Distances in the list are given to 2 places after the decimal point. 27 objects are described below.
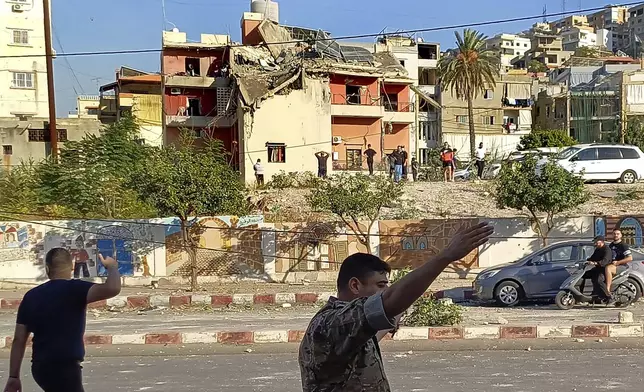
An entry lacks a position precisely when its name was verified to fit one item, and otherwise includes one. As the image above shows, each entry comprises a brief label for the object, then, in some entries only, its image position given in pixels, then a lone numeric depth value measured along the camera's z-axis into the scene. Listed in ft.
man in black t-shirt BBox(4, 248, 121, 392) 15.08
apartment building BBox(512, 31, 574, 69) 386.93
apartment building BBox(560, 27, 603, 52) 504.14
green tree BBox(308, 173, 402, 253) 68.49
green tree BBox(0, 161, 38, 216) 79.51
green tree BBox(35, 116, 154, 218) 78.23
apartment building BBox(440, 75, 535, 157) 213.87
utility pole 93.40
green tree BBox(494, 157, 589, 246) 68.49
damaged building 133.80
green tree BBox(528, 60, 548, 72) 347.36
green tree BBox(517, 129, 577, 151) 178.50
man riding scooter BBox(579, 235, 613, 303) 46.85
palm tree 168.55
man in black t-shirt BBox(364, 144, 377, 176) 120.55
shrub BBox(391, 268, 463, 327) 40.72
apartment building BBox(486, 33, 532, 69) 533.14
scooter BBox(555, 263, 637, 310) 48.78
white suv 95.55
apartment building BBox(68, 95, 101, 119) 236.51
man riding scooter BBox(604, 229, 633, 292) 47.75
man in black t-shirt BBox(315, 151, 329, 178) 119.65
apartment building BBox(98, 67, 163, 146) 187.11
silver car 51.75
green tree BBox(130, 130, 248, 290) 64.03
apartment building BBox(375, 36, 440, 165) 211.00
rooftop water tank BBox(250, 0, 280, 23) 178.09
